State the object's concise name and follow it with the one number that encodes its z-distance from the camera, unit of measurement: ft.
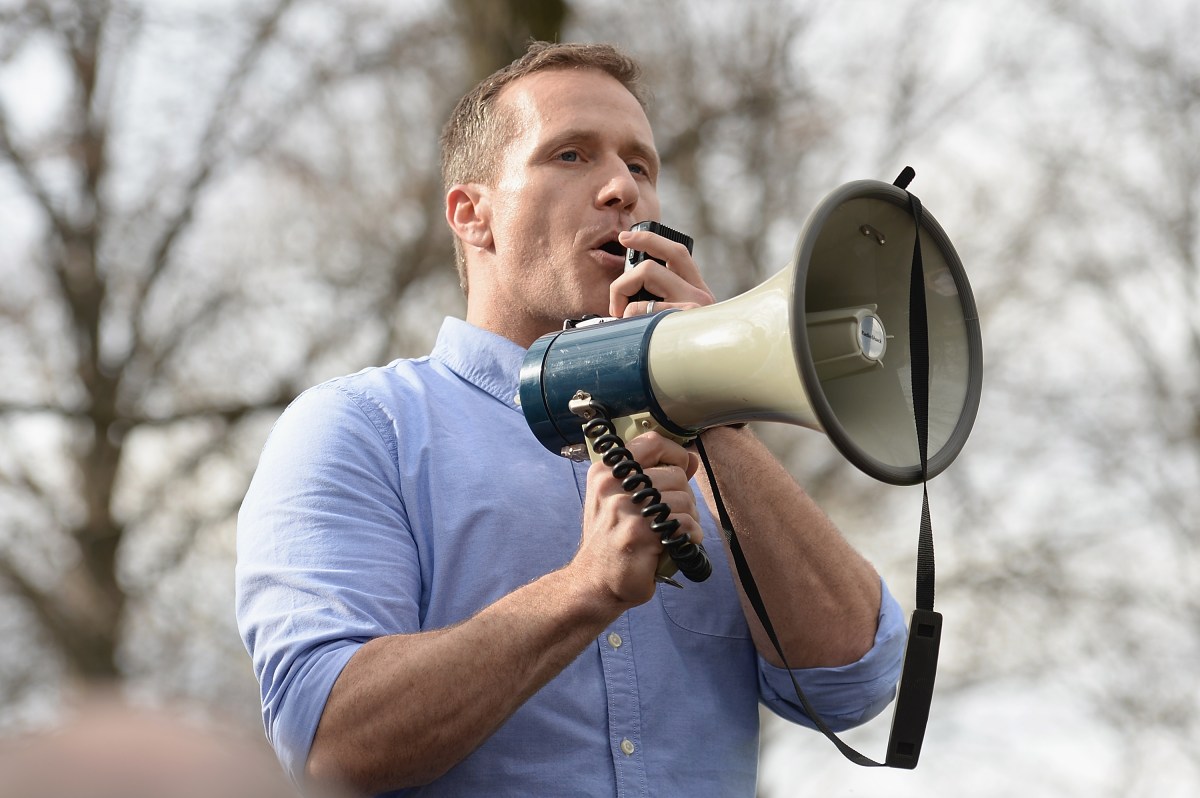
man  16.01
